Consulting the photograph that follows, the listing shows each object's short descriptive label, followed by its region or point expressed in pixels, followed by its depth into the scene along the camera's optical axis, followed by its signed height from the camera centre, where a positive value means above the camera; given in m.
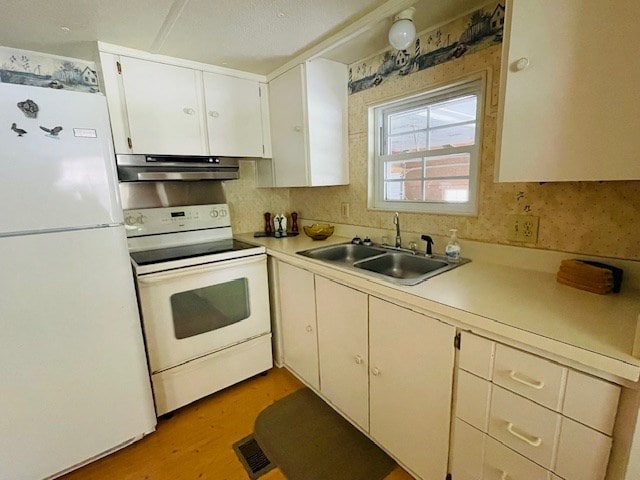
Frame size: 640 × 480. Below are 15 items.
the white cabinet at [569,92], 0.81 +0.27
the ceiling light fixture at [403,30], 1.37 +0.71
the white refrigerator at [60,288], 1.17 -0.40
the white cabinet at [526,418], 0.76 -0.67
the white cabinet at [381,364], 1.12 -0.81
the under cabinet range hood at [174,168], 1.80 +0.15
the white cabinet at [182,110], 1.70 +0.52
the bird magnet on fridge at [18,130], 1.13 +0.25
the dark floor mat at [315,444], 1.41 -1.32
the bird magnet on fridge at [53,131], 1.19 +0.26
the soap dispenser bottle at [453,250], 1.53 -0.33
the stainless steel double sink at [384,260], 1.58 -0.42
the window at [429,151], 1.58 +0.20
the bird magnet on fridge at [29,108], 1.14 +0.33
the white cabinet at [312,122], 1.94 +0.45
